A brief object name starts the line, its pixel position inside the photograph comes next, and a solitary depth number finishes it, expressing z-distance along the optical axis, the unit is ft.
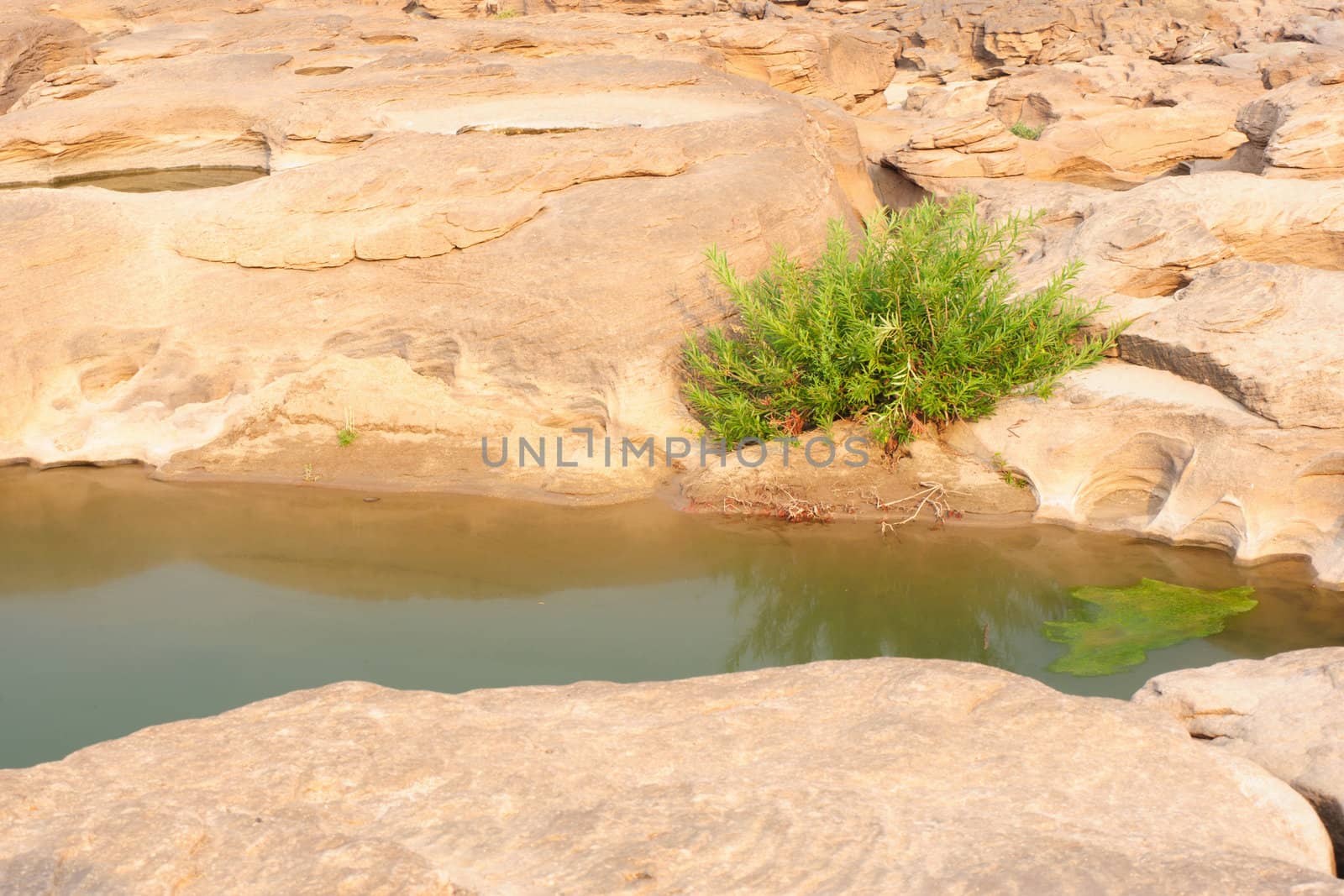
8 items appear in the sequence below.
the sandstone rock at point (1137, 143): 43.52
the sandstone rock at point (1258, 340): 23.06
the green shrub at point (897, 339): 25.16
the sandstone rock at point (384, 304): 27.25
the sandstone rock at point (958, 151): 38.78
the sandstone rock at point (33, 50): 45.27
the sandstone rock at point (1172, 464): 22.84
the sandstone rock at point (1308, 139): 32.89
